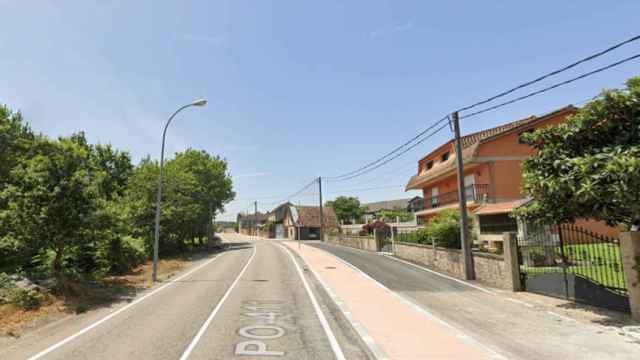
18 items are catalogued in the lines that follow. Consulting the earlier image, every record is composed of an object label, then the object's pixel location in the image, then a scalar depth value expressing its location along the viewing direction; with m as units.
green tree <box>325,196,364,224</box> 94.76
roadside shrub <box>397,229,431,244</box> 22.66
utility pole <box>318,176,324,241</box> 52.56
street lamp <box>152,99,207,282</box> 17.25
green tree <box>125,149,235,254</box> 29.16
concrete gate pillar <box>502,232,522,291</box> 12.92
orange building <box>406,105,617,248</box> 23.70
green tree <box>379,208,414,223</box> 56.06
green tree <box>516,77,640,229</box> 7.87
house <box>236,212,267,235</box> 104.66
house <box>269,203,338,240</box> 65.39
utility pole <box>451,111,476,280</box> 15.89
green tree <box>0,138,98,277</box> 12.20
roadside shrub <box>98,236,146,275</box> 18.95
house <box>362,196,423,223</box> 97.88
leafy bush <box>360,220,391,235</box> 31.96
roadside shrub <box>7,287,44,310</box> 11.03
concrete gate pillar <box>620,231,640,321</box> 8.58
